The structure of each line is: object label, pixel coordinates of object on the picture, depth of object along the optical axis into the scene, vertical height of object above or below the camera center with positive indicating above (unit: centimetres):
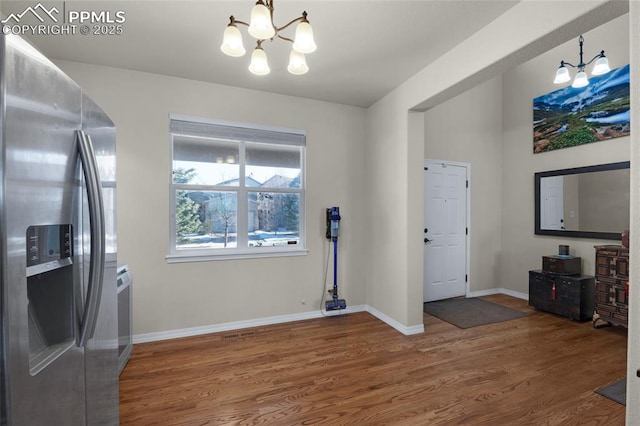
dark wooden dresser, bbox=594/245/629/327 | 316 -80
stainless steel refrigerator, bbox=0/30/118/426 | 82 -10
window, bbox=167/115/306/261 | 331 +25
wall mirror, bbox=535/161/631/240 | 361 +13
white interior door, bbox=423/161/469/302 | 455 -29
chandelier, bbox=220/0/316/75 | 153 +99
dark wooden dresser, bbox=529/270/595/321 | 366 -107
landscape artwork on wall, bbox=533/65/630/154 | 363 +131
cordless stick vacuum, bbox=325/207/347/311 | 376 -40
